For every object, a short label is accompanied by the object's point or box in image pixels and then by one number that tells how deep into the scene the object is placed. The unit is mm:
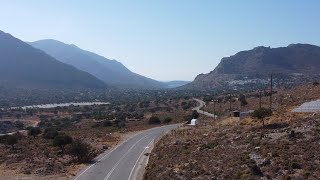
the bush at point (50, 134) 43592
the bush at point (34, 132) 49239
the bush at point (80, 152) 31274
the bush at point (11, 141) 38199
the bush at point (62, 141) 36273
